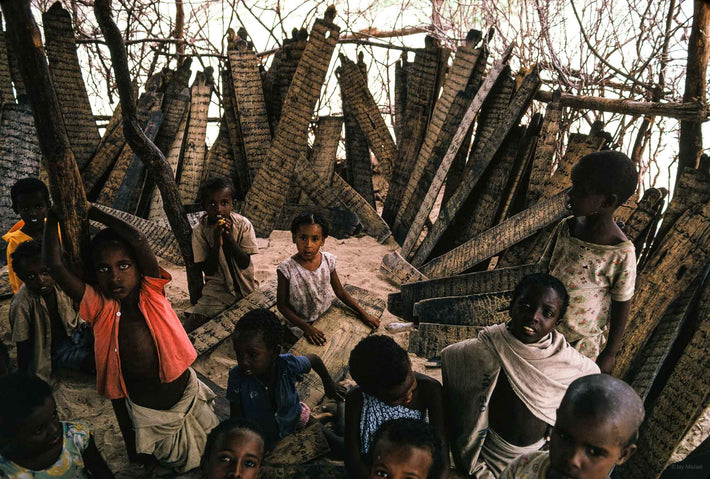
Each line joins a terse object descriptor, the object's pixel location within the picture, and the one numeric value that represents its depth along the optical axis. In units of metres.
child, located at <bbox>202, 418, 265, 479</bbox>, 2.04
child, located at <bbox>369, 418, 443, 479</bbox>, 1.88
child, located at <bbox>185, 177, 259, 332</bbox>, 3.64
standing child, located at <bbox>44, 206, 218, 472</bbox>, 2.27
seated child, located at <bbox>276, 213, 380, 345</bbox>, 3.47
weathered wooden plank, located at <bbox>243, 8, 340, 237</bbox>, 5.36
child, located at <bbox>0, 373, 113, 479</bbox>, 1.95
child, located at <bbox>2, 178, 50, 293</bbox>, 3.22
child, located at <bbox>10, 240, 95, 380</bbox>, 2.90
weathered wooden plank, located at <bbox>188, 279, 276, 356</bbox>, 3.60
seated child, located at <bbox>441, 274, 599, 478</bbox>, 2.33
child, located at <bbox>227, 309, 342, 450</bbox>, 2.58
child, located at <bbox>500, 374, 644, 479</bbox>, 1.65
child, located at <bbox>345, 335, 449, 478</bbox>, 2.26
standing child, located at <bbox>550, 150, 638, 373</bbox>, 2.55
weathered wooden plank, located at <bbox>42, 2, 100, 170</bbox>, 5.25
